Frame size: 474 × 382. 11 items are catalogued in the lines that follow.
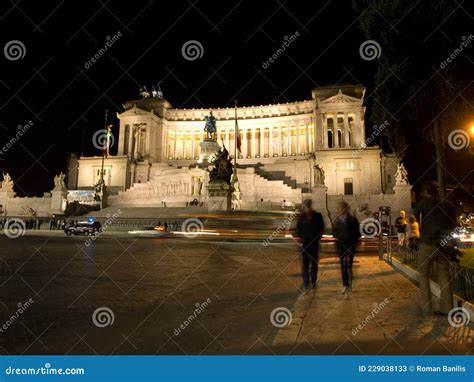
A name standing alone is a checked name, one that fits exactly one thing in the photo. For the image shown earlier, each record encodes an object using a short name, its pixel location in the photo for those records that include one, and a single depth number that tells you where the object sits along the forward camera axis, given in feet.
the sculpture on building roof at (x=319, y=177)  136.98
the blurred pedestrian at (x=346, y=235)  25.77
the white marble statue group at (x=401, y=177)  132.98
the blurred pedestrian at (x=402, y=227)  48.52
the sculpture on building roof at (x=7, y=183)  170.40
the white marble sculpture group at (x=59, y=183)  156.70
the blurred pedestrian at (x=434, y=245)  19.01
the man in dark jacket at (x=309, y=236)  25.72
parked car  89.81
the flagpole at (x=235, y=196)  124.30
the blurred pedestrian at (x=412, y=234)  43.34
